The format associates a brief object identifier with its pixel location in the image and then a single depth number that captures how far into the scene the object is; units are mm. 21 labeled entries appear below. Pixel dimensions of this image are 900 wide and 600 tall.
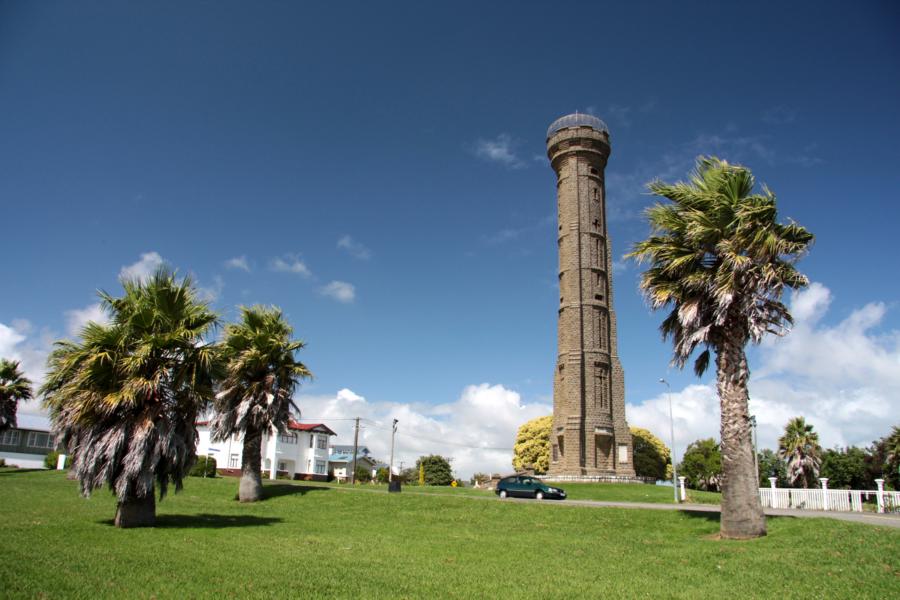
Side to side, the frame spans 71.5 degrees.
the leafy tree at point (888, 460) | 45531
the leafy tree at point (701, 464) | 75331
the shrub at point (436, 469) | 86000
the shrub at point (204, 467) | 45000
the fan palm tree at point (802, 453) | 47719
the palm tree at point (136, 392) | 17531
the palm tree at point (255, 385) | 30328
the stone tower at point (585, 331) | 51219
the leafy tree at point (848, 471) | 65125
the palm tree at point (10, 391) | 42812
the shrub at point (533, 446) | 71812
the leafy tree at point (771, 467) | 73000
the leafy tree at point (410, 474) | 91175
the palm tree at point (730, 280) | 18719
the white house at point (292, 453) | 68125
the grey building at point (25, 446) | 64625
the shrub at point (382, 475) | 81975
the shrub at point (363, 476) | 72888
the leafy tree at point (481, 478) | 65894
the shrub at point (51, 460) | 55550
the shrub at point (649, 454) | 71188
